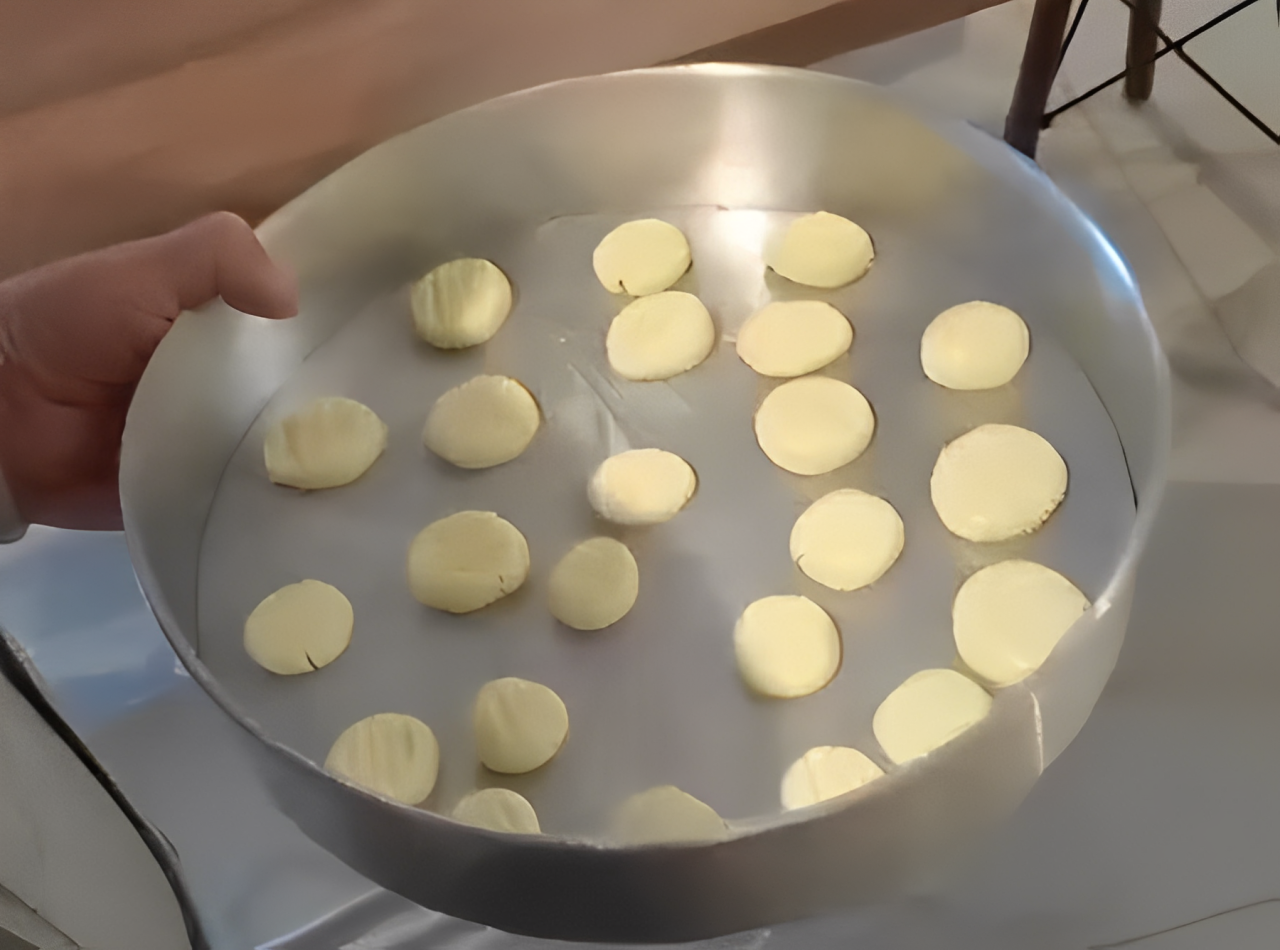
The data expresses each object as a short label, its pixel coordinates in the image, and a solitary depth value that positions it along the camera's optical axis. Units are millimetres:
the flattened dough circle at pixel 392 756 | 493
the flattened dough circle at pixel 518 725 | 496
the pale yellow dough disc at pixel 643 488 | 575
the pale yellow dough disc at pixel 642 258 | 653
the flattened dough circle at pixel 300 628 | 531
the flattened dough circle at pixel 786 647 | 514
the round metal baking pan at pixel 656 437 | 439
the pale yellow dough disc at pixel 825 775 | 475
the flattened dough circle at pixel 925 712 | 484
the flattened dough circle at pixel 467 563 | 547
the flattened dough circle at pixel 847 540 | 549
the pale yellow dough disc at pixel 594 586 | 541
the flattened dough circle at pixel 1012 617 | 512
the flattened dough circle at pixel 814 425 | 588
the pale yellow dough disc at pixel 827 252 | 648
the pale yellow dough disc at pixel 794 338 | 624
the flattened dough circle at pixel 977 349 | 604
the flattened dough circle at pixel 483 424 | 601
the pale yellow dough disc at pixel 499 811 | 481
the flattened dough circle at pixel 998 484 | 557
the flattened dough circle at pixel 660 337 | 627
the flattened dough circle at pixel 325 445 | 590
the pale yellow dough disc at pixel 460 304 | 639
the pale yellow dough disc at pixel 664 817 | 451
